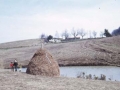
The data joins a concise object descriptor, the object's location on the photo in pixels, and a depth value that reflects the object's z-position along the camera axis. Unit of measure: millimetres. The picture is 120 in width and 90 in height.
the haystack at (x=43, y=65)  21859
